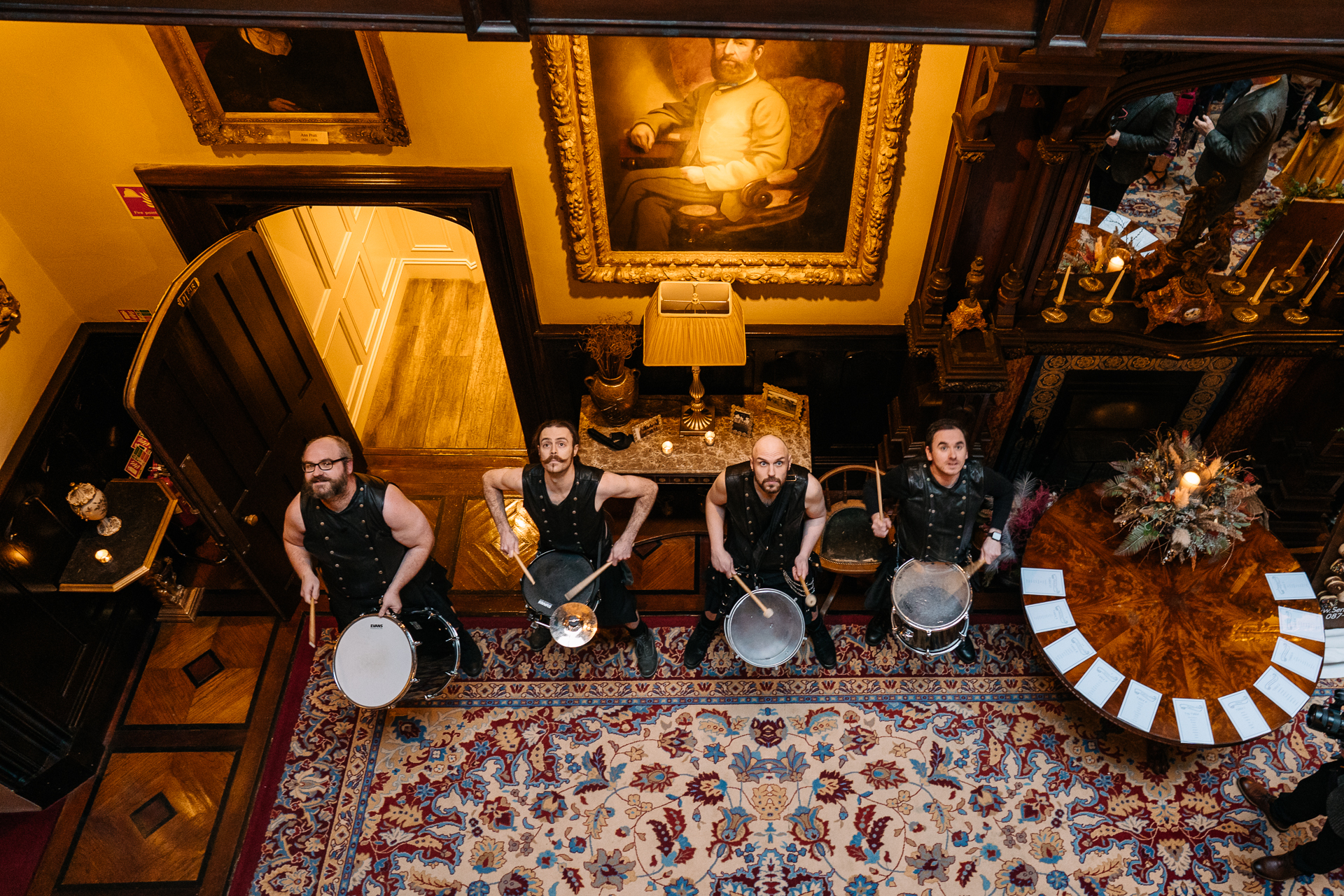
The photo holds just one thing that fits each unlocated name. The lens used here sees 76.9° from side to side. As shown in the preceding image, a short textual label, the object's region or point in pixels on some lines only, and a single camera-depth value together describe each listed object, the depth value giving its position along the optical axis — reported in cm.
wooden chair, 439
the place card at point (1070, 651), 401
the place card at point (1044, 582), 425
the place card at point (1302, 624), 405
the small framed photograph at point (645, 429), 501
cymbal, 405
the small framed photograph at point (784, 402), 507
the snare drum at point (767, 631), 403
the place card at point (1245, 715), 377
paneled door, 388
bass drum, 386
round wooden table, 391
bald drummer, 379
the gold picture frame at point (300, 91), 370
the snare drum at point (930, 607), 401
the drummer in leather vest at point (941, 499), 394
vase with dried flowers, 476
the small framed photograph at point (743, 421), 502
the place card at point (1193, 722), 376
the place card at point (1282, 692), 383
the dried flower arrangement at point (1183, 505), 421
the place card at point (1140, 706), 382
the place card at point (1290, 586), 417
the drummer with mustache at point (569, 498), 385
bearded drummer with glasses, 381
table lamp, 447
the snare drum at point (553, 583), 406
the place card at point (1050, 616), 413
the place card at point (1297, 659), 394
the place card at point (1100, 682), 390
